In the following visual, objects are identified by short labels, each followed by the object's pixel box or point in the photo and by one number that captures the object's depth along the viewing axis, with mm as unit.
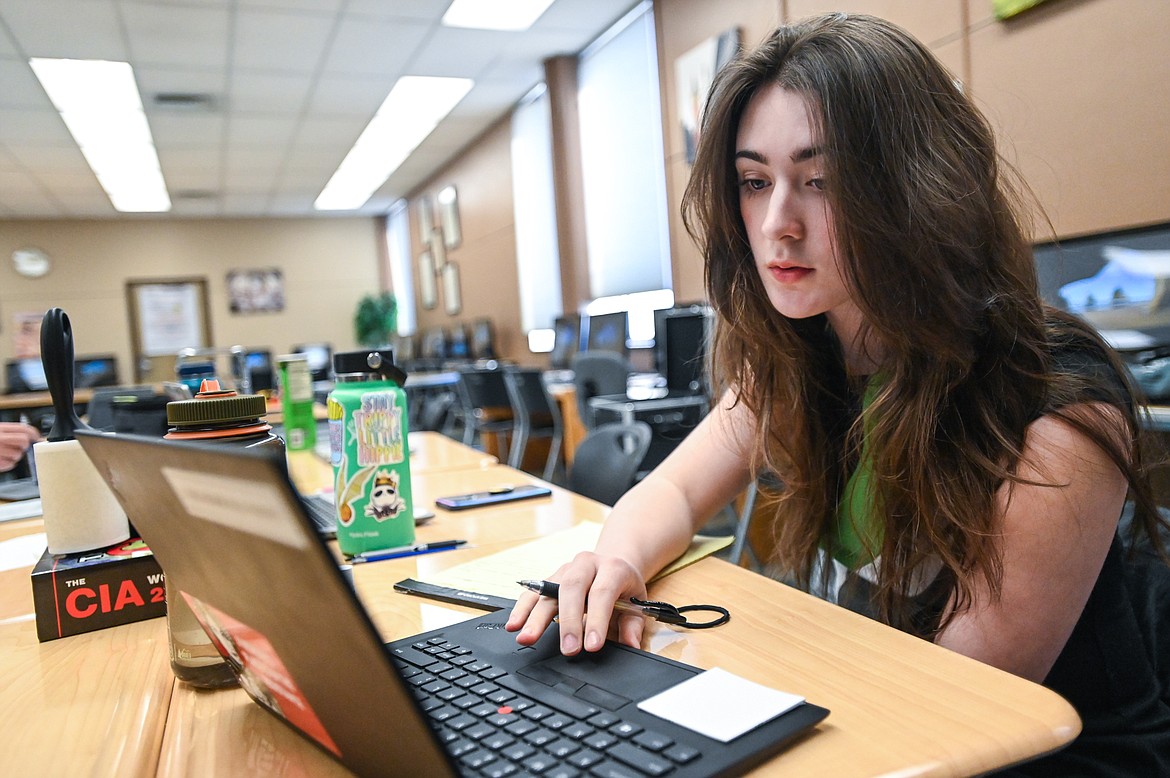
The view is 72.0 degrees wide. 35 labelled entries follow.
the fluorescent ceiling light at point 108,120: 5414
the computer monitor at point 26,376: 7988
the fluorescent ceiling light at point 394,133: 6445
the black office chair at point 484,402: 5454
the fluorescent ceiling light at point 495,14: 4945
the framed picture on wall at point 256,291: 11219
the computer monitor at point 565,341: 5800
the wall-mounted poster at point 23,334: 10070
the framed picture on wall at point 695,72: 4285
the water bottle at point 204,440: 692
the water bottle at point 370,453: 1049
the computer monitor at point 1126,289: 2045
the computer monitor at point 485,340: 7891
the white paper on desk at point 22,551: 1184
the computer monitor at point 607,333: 5012
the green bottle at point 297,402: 2176
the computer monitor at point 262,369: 6055
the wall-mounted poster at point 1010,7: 2643
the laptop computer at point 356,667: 362
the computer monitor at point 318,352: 10177
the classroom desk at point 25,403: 5754
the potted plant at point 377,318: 11102
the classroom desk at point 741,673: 533
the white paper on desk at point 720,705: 530
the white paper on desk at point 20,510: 1543
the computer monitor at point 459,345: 8352
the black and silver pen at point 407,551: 1103
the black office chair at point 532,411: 4999
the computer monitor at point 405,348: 10578
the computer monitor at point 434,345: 8955
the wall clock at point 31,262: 10156
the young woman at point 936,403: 797
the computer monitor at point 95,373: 8500
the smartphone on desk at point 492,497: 1451
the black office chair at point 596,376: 4012
